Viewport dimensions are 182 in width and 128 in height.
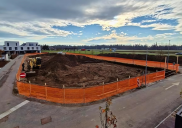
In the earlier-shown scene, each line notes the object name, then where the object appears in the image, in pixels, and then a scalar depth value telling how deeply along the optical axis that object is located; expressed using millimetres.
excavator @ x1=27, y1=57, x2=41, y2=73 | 27769
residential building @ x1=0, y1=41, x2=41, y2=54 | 76812
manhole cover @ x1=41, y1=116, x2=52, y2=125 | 8020
